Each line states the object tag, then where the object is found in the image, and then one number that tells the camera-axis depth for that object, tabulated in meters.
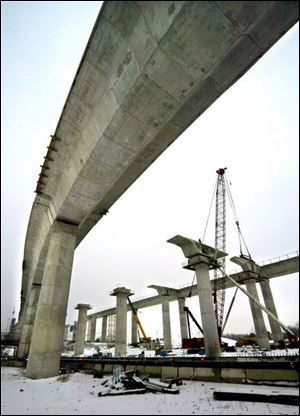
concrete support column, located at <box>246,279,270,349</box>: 28.95
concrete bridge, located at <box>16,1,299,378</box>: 6.61
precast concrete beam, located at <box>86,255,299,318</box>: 30.86
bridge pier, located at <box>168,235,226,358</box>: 19.16
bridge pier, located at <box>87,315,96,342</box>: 69.36
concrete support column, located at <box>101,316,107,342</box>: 64.76
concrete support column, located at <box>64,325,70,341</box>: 90.03
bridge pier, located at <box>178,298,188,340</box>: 42.38
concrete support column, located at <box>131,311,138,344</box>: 54.27
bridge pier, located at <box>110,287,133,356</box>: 33.09
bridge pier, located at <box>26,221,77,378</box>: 12.70
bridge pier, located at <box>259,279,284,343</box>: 31.28
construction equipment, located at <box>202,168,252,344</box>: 36.41
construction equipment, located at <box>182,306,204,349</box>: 32.38
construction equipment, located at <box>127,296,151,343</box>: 49.25
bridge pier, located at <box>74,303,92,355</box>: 39.84
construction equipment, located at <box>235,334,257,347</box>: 39.25
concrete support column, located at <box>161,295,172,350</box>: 40.38
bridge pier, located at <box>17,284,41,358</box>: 27.53
